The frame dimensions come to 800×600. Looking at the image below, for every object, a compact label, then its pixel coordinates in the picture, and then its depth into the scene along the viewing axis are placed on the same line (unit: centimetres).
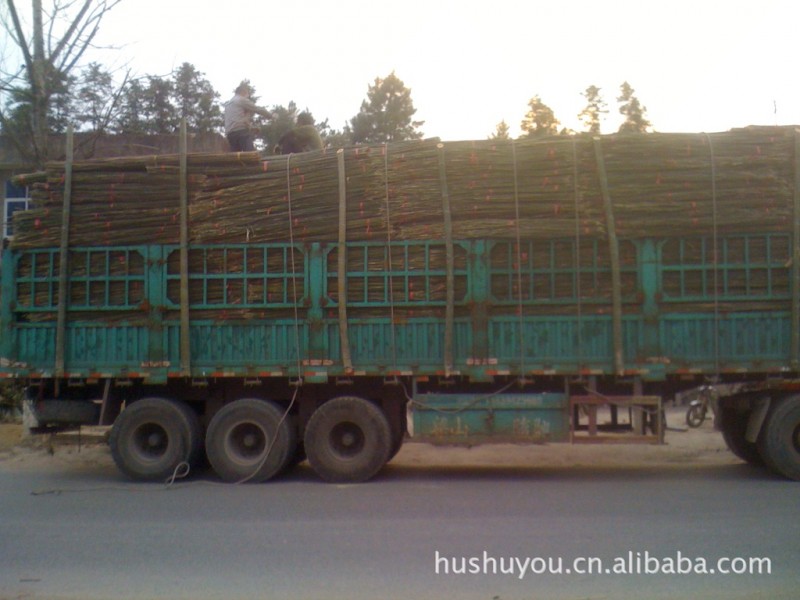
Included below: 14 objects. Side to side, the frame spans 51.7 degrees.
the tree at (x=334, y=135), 3034
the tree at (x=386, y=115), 3544
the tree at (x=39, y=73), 1589
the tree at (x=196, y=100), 2656
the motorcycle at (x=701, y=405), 1038
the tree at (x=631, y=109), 2166
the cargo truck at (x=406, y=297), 1001
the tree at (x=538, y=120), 2133
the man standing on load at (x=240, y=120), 1226
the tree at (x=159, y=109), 2242
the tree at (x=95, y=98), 1777
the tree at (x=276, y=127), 2752
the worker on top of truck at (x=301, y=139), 1233
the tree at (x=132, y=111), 1911
